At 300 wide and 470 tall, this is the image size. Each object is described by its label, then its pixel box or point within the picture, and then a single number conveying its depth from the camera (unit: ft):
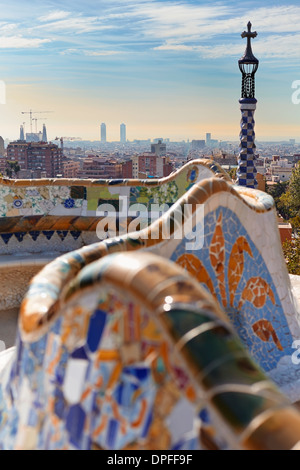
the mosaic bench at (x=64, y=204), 17.81
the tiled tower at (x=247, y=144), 27.43
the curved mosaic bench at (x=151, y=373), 3.86
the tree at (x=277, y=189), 117.85
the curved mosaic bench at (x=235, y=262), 7.30
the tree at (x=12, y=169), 185.88
